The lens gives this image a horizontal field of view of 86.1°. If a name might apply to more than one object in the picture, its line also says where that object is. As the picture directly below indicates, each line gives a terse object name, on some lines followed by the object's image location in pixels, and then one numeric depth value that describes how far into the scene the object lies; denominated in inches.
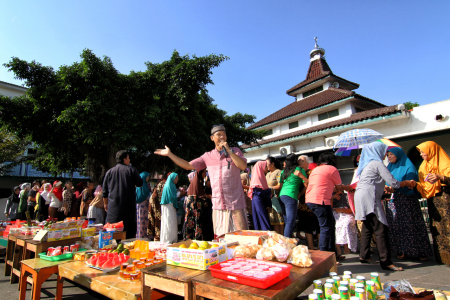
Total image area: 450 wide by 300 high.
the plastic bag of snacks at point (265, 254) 74.1
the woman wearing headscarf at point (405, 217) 154.9
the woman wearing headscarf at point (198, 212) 193.0
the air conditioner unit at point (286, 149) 570.0
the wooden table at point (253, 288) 49.7
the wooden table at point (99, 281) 73.5
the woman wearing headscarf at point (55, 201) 317.7
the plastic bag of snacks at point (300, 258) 67.2
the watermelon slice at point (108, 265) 92.3
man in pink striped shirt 112.7
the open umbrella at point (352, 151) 177.6
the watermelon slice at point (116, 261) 94.8
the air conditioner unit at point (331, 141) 486.1
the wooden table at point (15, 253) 139.4
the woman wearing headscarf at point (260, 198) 186.2
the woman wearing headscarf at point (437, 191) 142.3
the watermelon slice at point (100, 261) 94.8
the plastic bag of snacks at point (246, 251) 76.7
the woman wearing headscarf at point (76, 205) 324.8
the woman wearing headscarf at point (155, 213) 258.7
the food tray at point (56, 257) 109.8
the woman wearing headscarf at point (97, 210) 266.2
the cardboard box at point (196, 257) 64.5
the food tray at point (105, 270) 91.4
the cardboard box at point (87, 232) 141.3
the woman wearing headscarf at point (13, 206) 367.6
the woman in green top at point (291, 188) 161.5
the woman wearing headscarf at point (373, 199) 135.6
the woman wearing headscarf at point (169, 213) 218.5
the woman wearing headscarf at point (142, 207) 244.4
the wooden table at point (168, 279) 58.3
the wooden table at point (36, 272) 97.9
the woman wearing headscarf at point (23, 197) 351.9
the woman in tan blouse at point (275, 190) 214.8
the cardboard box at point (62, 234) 127.6
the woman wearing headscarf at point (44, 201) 328.8
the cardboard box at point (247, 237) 87.4
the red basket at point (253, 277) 51.8
